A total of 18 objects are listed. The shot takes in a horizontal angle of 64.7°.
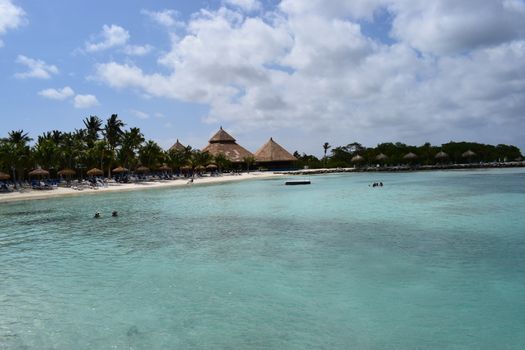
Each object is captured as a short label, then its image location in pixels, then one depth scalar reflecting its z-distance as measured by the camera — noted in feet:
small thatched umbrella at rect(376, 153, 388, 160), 225.56
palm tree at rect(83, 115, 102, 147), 163.73
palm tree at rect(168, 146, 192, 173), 160.15
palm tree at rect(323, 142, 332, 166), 276.00
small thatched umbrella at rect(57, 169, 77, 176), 116.51
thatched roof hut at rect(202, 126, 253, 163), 207.82
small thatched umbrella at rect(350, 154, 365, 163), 225.97
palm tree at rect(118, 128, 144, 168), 136.67
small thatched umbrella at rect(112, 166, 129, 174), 133.49
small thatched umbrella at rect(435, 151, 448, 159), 218.79
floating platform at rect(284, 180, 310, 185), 123.65
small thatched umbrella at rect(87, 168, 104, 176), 123.29
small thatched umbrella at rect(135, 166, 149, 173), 140.67
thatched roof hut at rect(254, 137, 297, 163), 210.38
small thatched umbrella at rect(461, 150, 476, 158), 219.55
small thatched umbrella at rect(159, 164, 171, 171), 153.48
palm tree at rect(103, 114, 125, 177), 150.61
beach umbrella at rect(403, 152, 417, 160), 219.20
